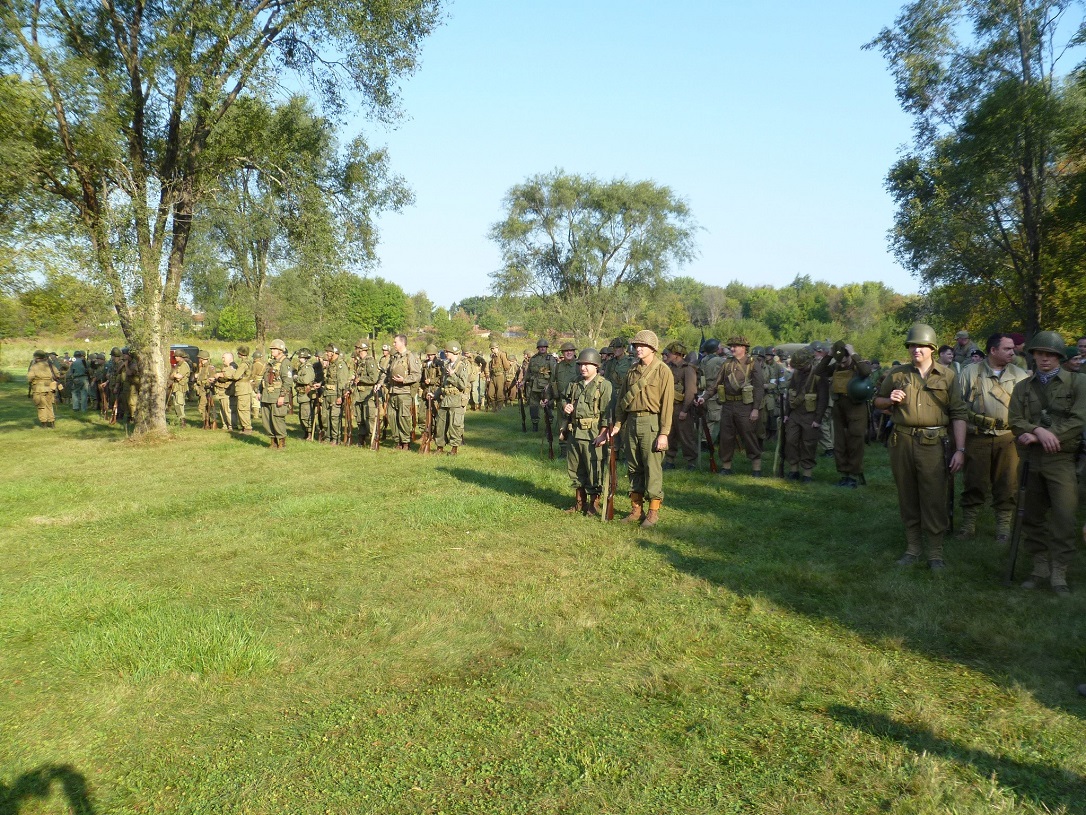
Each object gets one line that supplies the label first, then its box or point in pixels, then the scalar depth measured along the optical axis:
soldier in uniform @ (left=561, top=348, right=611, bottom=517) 9.06
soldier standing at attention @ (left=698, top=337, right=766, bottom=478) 11.32
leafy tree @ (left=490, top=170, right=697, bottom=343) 50.59
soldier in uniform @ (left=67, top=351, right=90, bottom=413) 24.55
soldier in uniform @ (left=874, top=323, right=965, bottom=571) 6.78
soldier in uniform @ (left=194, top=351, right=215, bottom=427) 19.25
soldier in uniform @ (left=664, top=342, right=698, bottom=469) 12.02
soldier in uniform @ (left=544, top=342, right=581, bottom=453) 14.20
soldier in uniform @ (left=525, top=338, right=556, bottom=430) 17.62
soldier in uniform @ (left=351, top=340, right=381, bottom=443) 15.30
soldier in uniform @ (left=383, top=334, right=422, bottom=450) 14.46
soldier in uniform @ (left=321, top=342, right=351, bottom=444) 15.82
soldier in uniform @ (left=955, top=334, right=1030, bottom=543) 7.54
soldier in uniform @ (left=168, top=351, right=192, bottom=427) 19.64
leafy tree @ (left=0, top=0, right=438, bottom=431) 14.07
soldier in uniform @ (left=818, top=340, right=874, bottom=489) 10.49
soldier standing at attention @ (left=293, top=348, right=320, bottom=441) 15.77
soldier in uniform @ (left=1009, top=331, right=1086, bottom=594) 6.06
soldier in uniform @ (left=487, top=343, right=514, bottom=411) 25.06
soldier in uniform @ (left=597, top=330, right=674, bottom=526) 8.50
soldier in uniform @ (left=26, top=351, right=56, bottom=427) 19.27
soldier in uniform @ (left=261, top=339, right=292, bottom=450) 15.03
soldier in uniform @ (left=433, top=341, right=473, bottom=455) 14.11
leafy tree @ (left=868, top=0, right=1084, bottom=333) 19.66
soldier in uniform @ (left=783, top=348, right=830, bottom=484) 10.85
